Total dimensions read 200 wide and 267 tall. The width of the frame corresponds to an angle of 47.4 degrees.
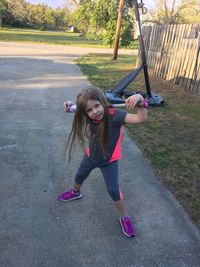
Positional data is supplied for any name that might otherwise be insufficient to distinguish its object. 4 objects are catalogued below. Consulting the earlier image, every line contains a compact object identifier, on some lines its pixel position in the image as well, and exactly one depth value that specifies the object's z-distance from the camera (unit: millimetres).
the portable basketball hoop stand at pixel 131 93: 5007
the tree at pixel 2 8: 31708
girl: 1710
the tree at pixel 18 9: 31010
